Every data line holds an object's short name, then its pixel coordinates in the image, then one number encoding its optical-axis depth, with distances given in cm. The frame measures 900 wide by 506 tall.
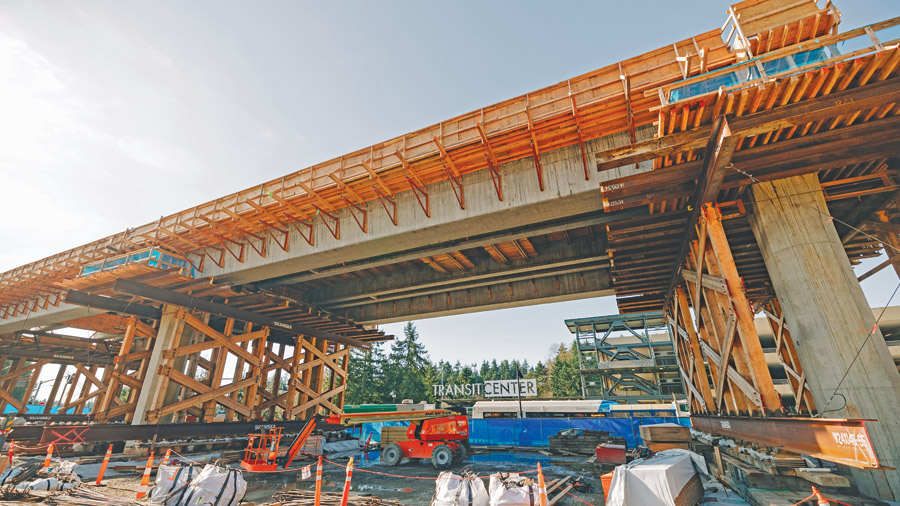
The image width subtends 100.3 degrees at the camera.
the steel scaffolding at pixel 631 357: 3616
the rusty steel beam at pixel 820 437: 428
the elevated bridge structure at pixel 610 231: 634
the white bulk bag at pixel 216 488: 704
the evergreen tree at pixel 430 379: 5904
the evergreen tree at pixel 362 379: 5362
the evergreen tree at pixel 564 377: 6066
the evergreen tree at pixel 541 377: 7906
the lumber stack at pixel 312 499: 782
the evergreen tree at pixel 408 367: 5703
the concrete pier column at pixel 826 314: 580
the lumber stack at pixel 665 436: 1198
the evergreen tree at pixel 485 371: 8239
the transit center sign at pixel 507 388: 4497
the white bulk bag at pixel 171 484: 726
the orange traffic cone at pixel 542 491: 554
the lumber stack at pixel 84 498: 737
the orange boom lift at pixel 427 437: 1480
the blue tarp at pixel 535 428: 2100
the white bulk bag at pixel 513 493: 594
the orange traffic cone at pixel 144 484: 786
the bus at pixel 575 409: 2878
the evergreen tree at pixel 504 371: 8356
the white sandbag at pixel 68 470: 963
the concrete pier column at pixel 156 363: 1545
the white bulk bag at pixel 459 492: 648
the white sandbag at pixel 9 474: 825
